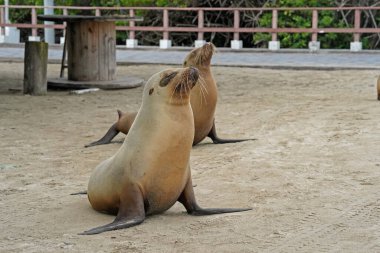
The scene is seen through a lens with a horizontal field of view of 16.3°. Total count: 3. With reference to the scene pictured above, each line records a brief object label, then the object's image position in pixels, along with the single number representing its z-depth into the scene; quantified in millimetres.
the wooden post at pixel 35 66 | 18462
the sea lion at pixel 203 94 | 11539
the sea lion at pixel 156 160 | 7687
